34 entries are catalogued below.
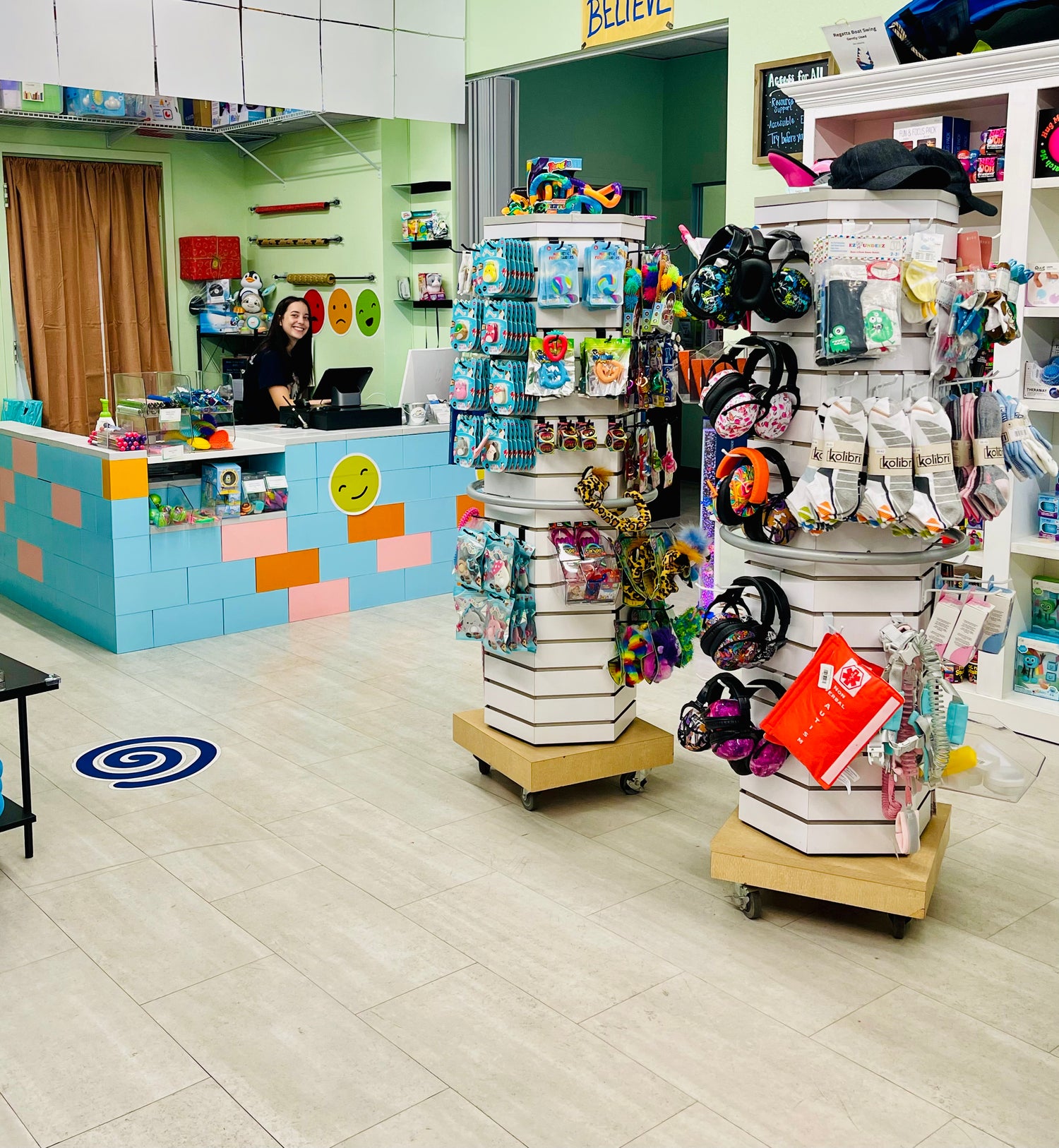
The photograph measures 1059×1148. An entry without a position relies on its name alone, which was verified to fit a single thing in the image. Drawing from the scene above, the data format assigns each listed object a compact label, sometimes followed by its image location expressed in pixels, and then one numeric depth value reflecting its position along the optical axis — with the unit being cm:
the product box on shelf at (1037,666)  439
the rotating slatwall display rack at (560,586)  349
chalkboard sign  550
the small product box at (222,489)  557
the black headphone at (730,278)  274
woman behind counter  686
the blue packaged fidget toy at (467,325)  355
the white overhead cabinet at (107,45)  614
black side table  317
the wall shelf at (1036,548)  428
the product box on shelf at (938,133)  436
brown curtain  841
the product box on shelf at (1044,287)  419
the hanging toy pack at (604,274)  340
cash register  618
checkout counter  542
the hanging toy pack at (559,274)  339
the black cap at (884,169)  271
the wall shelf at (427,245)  782
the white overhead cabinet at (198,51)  642
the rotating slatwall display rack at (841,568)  273
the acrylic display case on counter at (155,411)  545
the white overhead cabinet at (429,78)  729
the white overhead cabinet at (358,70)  703
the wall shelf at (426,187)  772
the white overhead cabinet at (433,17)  723
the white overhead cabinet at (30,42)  595
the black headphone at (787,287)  271
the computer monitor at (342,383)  638
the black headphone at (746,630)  287
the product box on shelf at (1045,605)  448
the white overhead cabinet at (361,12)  696
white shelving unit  414
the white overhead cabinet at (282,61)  674
